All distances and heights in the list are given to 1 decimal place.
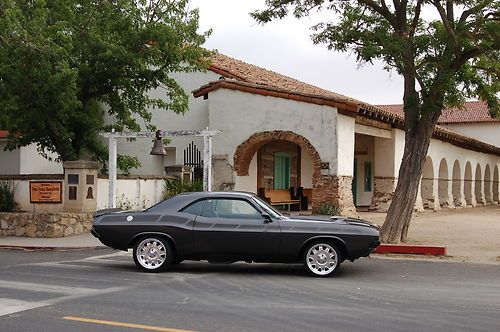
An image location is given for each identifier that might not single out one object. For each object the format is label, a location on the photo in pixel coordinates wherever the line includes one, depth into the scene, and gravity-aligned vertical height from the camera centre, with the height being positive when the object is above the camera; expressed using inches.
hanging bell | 646.5 +43.8
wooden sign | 669.3 -4.1
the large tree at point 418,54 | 534.6 +117.9
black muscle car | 396.8 -28.5
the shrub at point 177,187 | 809.5 +2.4
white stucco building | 793.6 +67.7
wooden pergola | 662.5 +43.6
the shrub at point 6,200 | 680.4 -12.9
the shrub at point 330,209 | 778.8 -24.3
